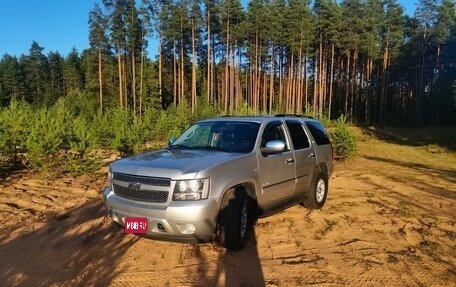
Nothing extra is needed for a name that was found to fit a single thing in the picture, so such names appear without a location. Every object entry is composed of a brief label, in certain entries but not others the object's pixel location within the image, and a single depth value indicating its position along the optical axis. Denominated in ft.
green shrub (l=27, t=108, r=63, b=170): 36.45
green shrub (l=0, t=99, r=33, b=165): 40.14
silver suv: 17.08
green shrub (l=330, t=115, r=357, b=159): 58.08
